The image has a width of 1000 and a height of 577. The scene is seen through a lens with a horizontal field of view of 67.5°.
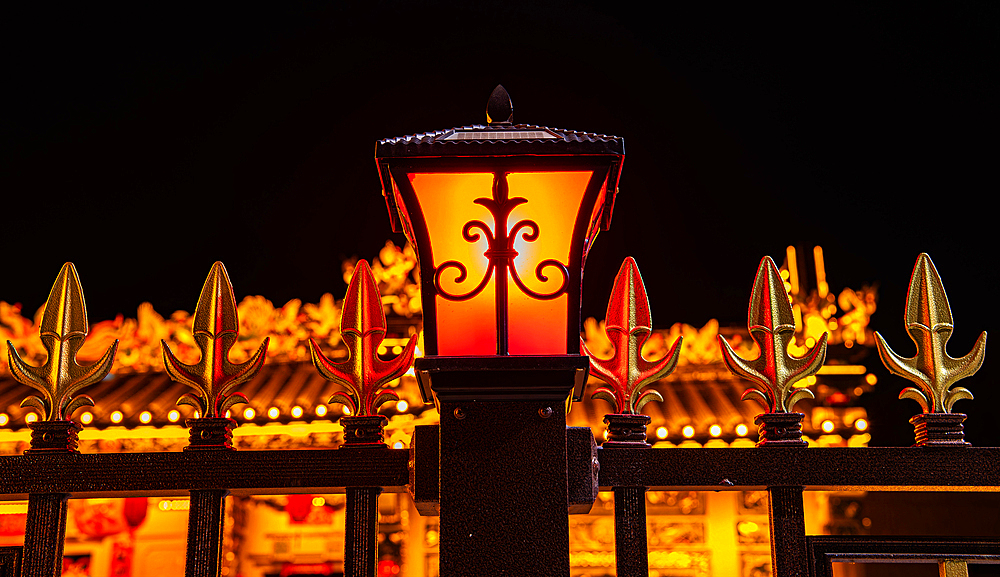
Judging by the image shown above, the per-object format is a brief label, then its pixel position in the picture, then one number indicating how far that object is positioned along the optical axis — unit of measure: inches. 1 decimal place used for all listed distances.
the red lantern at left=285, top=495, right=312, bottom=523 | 236.5
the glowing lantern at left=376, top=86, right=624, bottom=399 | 45.1
